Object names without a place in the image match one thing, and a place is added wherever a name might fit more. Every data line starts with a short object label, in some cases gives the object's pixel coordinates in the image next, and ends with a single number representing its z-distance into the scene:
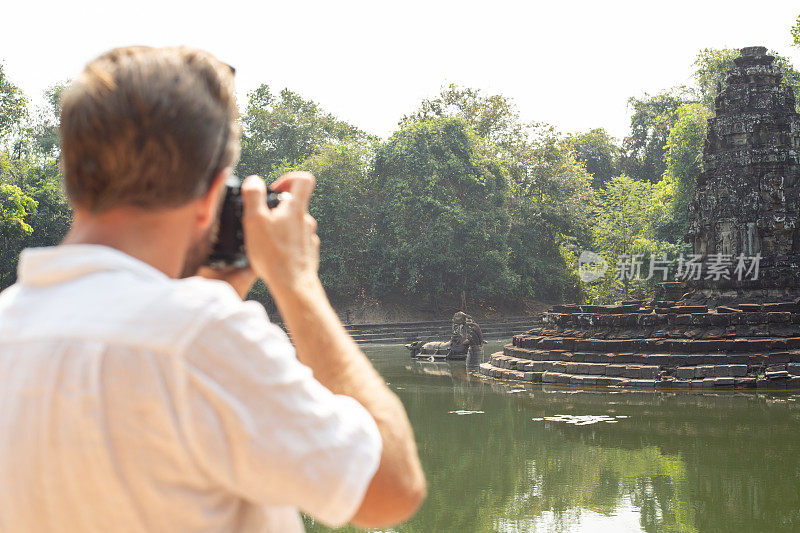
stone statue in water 16.00
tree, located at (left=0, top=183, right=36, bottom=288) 23.92
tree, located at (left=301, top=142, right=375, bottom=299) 31.97
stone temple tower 17.34
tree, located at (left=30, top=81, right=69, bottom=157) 42.56
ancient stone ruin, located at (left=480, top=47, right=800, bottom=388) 11.87
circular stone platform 11.49
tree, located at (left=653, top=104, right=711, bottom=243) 31.19
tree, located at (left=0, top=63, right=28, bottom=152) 28.44
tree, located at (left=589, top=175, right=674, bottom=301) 29.98
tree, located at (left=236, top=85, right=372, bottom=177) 36.22
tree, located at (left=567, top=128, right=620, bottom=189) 49.34
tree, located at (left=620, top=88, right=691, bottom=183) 46.44
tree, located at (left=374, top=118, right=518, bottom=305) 29.94
